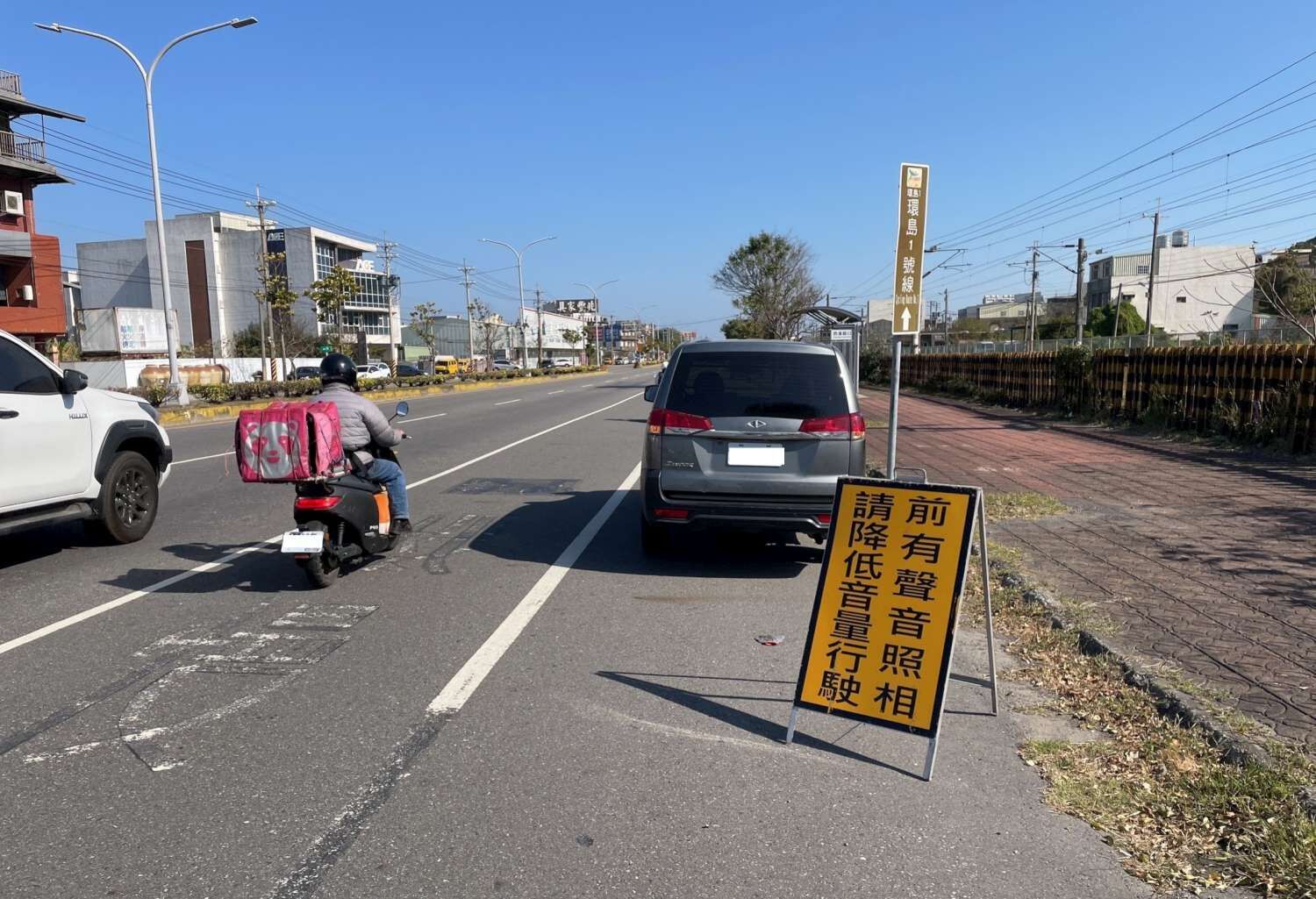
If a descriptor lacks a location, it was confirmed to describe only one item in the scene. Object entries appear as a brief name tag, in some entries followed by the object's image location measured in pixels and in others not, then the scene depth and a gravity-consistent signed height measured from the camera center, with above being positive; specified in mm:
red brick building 35844 +3283
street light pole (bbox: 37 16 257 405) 21906 +3286
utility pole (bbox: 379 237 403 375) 83688 +4826
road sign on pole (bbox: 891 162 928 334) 7816 +772
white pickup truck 6574 -977
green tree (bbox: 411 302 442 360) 71188 +1044
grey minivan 6523 -800
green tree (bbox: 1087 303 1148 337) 62134 +600
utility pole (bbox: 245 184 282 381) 44344 +3842
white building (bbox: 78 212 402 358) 80125 +5383
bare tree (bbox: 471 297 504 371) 85088 +846
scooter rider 6766 -747
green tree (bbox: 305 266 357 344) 44625 +1991
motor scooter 6078 -1365
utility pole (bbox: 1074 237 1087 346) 37259 +1189
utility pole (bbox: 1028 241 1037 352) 52688 +880
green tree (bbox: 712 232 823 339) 54669 +3158
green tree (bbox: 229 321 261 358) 70688 -1021
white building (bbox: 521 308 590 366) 145875 -1011
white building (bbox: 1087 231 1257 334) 69812 +3344
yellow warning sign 3836 -1216
